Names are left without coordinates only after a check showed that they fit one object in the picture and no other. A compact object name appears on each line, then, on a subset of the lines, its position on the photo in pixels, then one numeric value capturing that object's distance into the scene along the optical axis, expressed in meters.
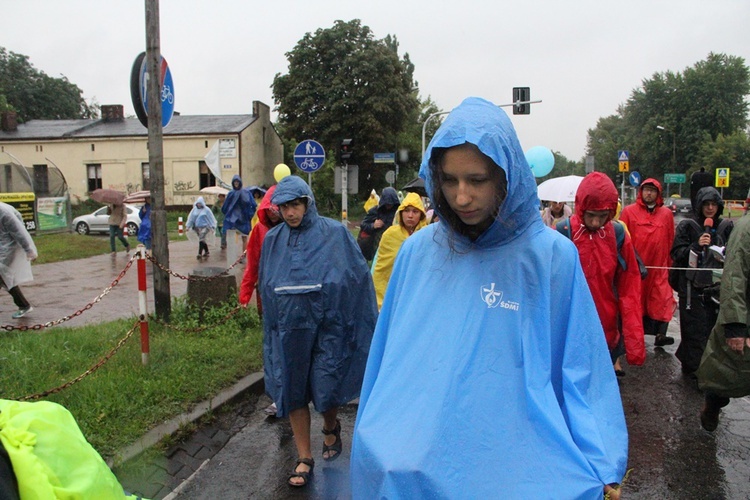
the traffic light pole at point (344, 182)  15.81
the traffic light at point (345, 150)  15.51
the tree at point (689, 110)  69.81
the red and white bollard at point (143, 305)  5.60
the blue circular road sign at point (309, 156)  13.56
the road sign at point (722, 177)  27.31
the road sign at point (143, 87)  6.60
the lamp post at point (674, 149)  69.19
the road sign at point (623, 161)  25.44
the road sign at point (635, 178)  29.47
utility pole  6.69
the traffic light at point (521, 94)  24.25
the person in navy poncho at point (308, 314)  4.16
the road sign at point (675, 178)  52.41
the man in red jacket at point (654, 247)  7.17
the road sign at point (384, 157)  21.23
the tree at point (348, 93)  46.91
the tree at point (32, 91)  73.38
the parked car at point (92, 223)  29.98
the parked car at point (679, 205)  40.64
